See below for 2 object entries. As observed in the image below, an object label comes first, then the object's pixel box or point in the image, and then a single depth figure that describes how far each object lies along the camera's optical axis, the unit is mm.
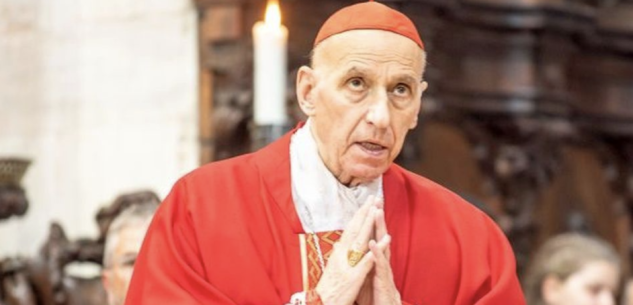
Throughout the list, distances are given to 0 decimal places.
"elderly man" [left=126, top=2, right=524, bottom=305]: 5206
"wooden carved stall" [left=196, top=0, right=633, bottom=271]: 8804
